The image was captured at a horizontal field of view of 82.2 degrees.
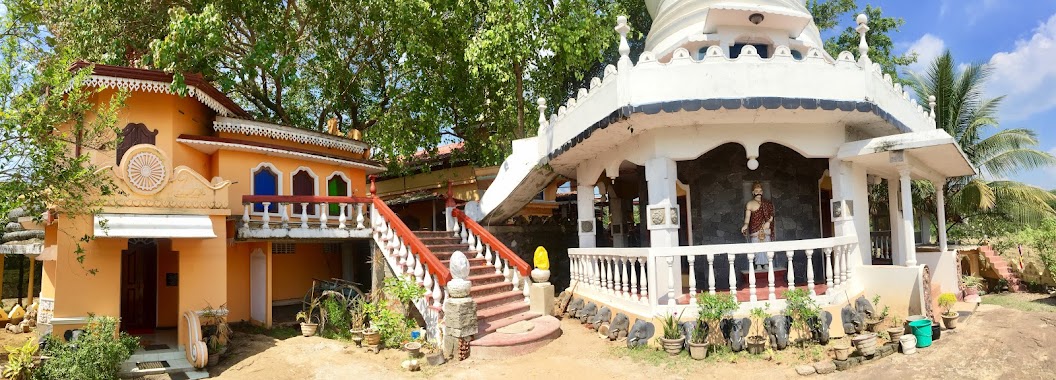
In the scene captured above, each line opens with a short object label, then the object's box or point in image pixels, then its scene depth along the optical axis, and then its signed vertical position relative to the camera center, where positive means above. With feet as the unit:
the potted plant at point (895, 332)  25.71 -4.98
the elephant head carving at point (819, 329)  27.20 -5.00
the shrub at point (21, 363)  24.22 -4.90
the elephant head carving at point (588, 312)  35.06 -5.10
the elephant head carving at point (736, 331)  26.76 -4.94
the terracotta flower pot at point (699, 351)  26.14 -5.60
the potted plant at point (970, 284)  39.63 -4.77
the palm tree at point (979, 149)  59.31 +6.39
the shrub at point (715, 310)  26.61 -3.93
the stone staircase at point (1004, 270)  48.49 -4.69
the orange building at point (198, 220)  28.60 +0.86
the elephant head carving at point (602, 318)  33.22 -5.15
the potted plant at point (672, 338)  26.91 -5.19
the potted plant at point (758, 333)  26.32 -5.11
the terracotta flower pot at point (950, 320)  28.68 -5.04
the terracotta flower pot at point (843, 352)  24.20 -5.42
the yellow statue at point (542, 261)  37.52 -2.17
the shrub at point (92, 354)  24.62 -4.79
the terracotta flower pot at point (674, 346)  26.89 -5.50
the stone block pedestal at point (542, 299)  36.19 -4.36
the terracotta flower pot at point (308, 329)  34.73 -5.50
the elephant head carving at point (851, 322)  28.68 -4.99
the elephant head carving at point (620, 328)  31.12 -5.36
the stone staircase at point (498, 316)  29.99 -5.07
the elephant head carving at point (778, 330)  26.61 -4.90
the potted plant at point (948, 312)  28.73 -4.74
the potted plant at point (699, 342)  26.17 -5.25
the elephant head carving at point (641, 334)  28.86 -5.30
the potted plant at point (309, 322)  34.78 -5.18
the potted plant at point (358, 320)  32.63 -4.94
